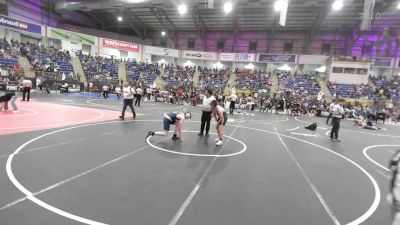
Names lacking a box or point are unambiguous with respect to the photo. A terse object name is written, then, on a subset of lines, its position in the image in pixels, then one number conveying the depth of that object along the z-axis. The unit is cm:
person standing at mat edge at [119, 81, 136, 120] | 1221
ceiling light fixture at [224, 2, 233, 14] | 2589
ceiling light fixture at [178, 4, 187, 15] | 2677
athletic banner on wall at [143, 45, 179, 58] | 4128
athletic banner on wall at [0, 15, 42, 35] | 2823
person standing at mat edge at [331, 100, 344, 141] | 1101
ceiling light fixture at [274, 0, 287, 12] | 1698
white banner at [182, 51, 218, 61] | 4191
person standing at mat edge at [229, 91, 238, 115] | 1953
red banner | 3761
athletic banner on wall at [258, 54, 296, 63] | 3856
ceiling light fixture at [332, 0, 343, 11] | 2598
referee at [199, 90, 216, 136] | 929
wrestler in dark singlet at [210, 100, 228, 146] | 866
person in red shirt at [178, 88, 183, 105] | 2552
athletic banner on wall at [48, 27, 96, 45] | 3292
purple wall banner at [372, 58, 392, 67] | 3616
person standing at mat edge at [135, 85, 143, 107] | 1958
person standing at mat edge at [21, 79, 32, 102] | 1576
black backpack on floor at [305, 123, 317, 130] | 1394
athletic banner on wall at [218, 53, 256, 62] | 4022
